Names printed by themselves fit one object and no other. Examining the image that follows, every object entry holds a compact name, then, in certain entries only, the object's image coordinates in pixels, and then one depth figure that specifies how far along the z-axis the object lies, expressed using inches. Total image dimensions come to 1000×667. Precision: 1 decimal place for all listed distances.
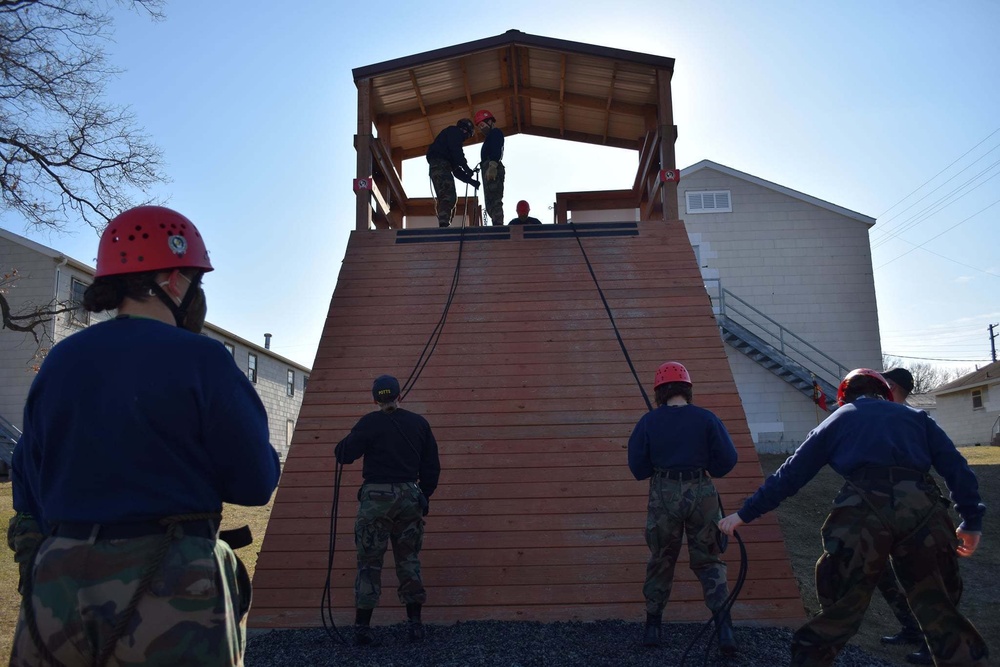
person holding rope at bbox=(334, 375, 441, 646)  211.5
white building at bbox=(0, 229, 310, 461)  807.7
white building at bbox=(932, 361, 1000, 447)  1156.5
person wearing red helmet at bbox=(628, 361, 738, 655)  196.1
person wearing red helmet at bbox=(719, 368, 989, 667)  148.1
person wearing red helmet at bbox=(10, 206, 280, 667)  76.7
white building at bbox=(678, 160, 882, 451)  714.2
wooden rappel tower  232.7
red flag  647.8
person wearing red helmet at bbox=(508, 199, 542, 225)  422.0
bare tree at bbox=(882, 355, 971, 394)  2741.1
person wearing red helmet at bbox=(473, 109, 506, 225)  461.1
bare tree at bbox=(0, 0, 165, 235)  516.4
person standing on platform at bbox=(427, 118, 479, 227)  457.7
